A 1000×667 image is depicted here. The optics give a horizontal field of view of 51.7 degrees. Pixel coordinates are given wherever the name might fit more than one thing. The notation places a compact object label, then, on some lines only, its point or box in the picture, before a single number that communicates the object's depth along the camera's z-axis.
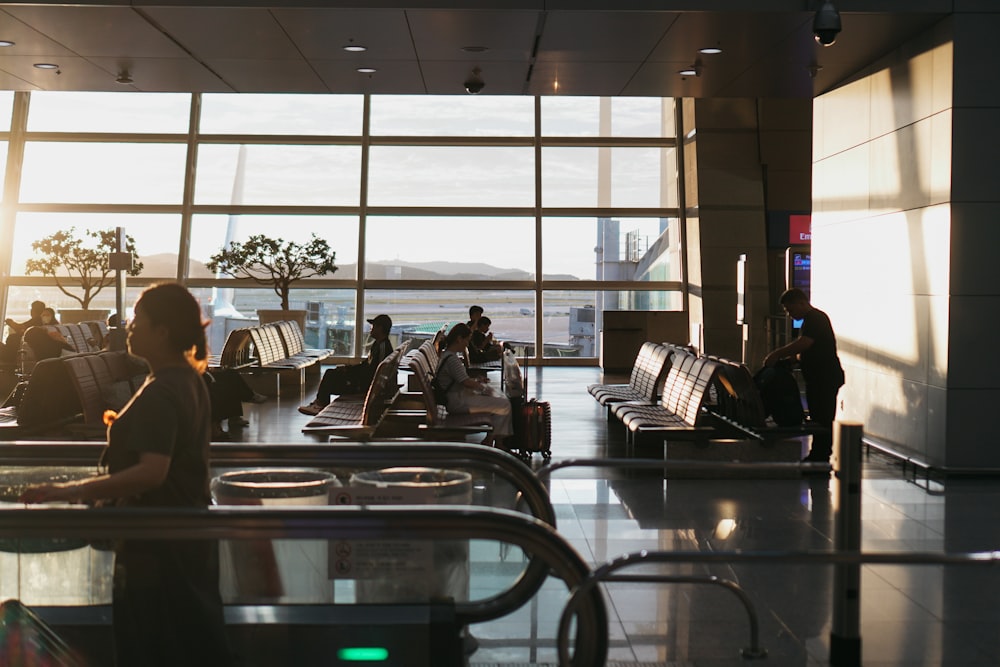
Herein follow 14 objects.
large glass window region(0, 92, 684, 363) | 20.00
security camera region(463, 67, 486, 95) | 10.78
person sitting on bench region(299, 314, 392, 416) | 10.65
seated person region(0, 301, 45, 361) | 14.20
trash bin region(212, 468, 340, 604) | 3.86
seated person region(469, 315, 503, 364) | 14.53
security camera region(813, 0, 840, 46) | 7.42
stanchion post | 3.96
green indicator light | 4.06
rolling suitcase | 8.38
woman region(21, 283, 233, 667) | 2.90
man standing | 8.84
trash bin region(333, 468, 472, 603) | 3.68
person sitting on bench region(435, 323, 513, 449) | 8.23
